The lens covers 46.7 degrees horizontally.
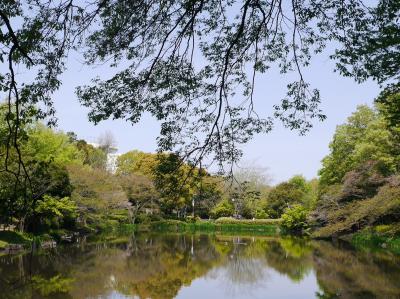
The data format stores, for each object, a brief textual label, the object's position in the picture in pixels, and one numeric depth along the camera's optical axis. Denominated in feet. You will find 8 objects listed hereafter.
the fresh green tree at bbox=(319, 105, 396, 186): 83.97
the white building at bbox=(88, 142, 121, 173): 184.72
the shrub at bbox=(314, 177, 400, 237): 69.61
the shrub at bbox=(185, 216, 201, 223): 142.73
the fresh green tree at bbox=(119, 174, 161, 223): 127.95
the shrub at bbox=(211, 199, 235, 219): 145.79
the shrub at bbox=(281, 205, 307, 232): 118.01
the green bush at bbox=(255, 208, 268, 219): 150.00
